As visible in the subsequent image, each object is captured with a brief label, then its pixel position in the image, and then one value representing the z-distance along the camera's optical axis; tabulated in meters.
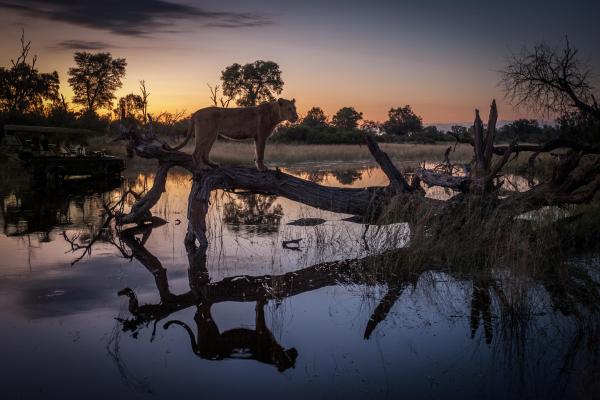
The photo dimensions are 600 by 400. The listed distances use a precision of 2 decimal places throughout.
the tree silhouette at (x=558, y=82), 13.12
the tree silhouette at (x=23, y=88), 50.84
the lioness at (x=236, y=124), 10.96
